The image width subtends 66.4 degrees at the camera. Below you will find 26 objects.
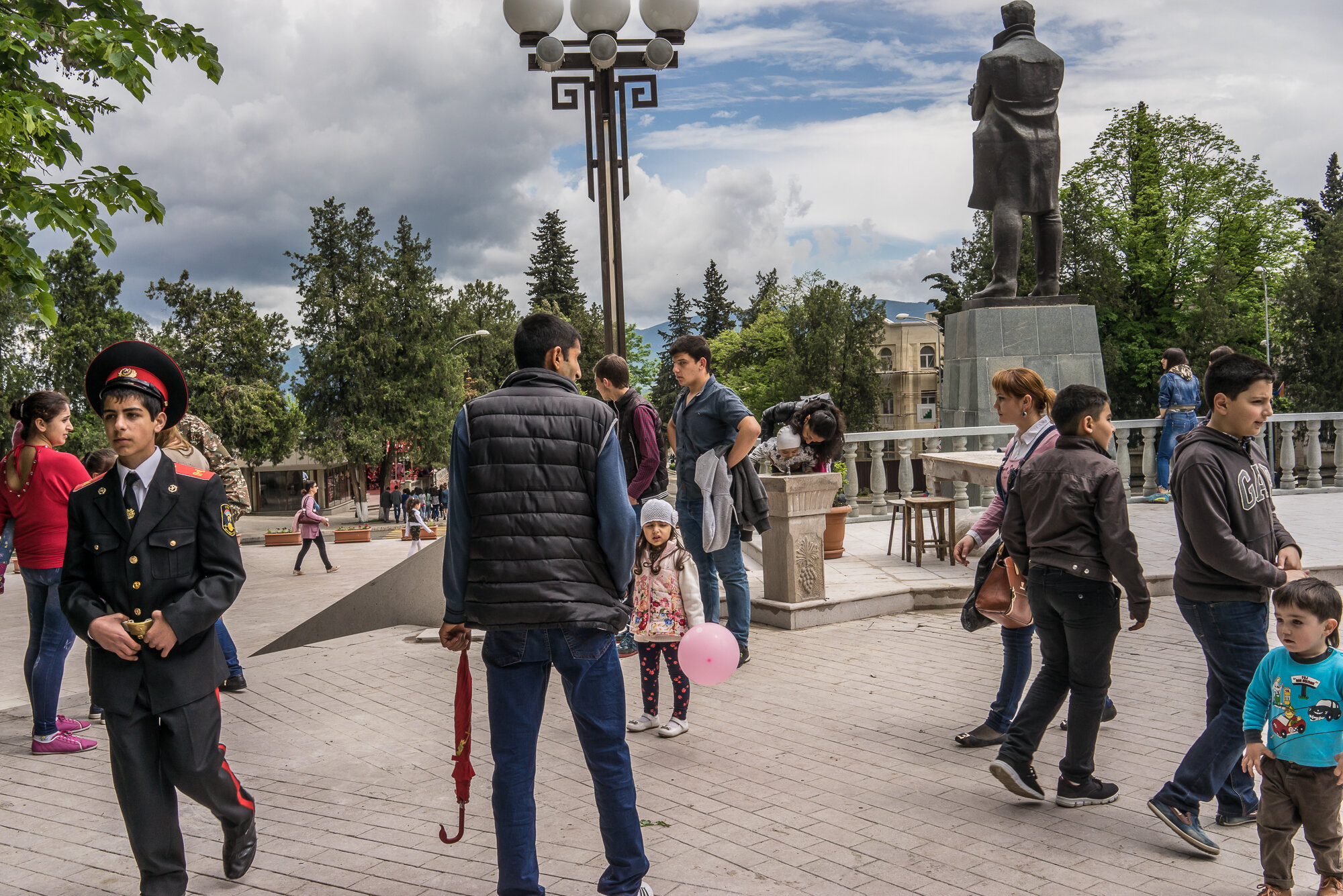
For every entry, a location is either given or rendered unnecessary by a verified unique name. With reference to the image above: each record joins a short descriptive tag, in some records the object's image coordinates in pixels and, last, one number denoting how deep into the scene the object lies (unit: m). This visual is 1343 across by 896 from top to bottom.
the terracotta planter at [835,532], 10.53
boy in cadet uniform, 3.48
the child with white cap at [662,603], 5.57
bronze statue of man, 13.48
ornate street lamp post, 7.93
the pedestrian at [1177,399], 12.78
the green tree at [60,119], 6.80
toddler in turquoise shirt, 3.36
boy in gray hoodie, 3.88
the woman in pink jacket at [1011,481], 5.07
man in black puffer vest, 3.45
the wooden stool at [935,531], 9.99
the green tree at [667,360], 82.25
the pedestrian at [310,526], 17.50
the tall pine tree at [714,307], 96.50
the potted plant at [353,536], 29.88
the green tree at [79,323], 54.66
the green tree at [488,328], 62.81
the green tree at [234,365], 58.34
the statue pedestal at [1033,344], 14.08
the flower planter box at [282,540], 28.25
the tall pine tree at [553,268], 82.88
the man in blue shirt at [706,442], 6.85
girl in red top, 5.84
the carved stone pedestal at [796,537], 8.05
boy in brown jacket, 4.24
